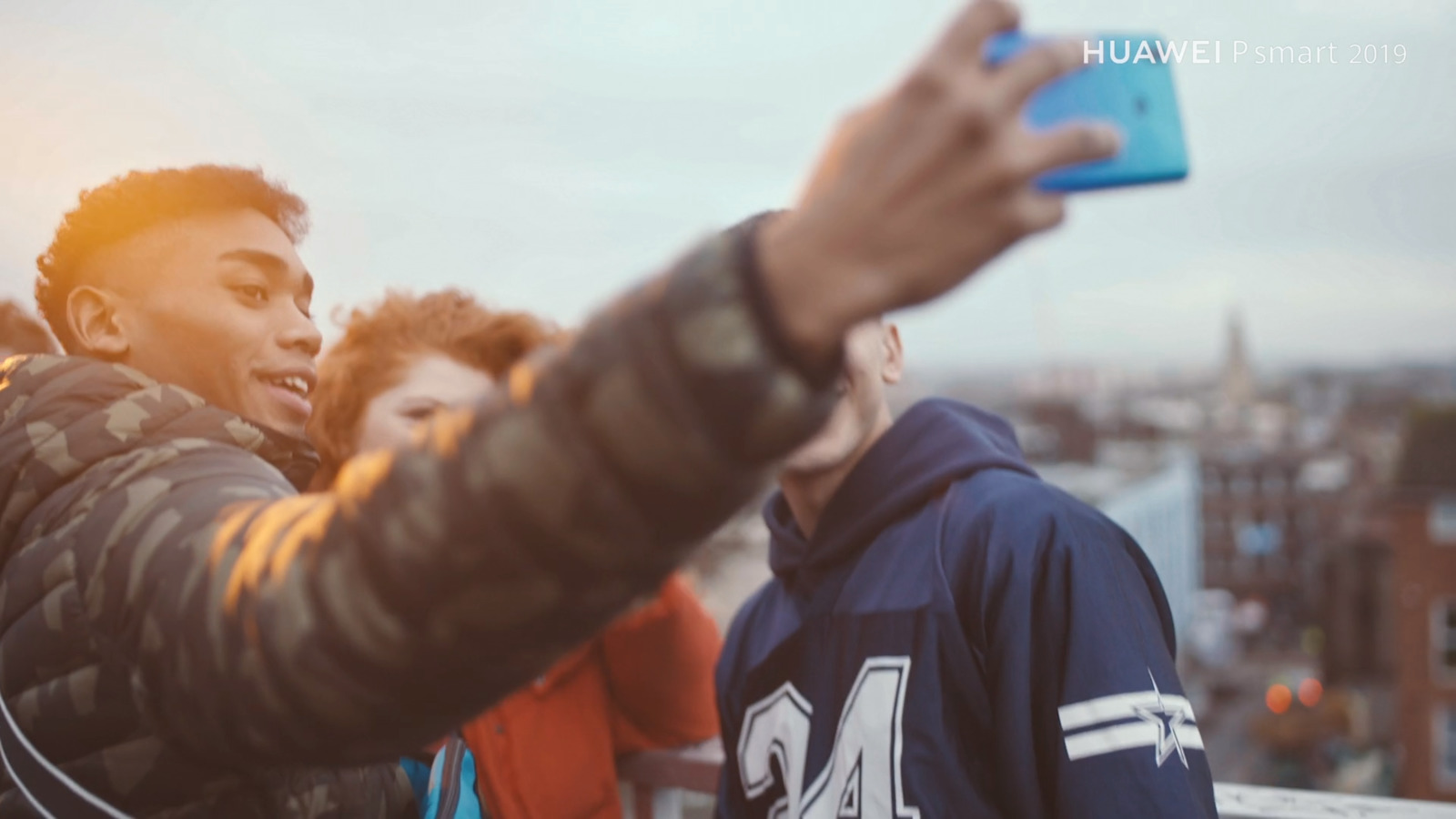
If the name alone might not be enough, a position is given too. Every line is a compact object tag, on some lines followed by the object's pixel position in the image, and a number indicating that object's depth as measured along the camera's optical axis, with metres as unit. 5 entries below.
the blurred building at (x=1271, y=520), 56.19
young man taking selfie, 0.71
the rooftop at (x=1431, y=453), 23.10
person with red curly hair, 2.33
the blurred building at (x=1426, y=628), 19.67
